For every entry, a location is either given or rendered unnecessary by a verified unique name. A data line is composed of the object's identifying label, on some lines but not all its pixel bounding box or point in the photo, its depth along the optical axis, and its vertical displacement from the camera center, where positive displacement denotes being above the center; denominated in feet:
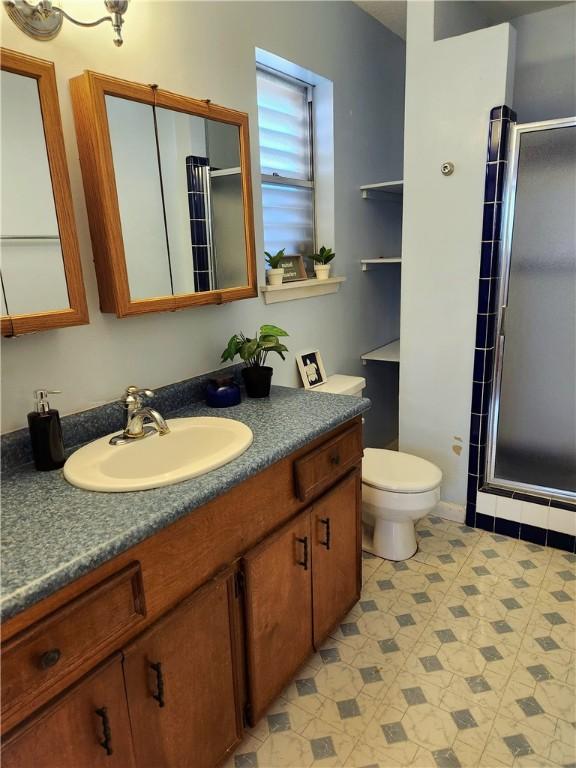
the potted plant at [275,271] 7.16 -0.19
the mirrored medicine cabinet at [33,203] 3.92 +0.48
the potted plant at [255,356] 6.04 -1.13
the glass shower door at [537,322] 7.16 -1.07
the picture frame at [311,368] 8.02 -1.74
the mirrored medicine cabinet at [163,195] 4.57 +0.65
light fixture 3.99 +1.92
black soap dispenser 4.09 -1.32
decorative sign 7.88 -0.18
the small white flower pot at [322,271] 8.21 -0.24
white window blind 7.52 +1.43
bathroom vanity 2.89 -2.44
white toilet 7.01 -3.23
